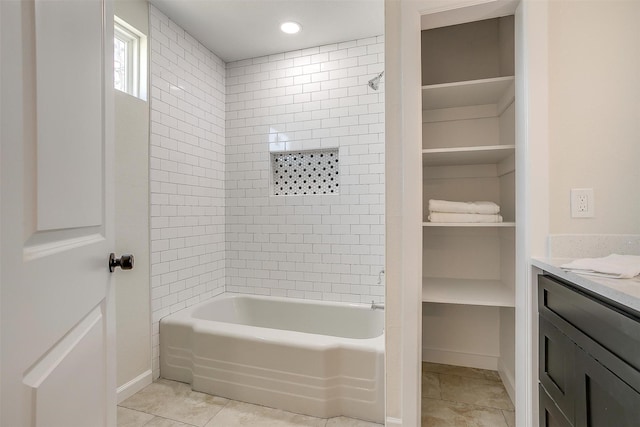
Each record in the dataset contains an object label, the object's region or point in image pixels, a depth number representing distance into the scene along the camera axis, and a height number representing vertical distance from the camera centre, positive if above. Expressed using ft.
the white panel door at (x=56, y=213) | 1.73 +0.01
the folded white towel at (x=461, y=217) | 5.87 -0.07
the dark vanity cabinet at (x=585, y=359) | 2.56 -1.45
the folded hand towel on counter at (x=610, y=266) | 3.16 -0.58
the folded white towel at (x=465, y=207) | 5.91 +0.11
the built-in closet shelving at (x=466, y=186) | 6.81 +0.63
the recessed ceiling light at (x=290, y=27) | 8.49 +5.09
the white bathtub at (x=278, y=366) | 6.15 -3.19
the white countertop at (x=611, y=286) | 2.50 -0.67
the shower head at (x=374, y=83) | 8.67 +3.62
